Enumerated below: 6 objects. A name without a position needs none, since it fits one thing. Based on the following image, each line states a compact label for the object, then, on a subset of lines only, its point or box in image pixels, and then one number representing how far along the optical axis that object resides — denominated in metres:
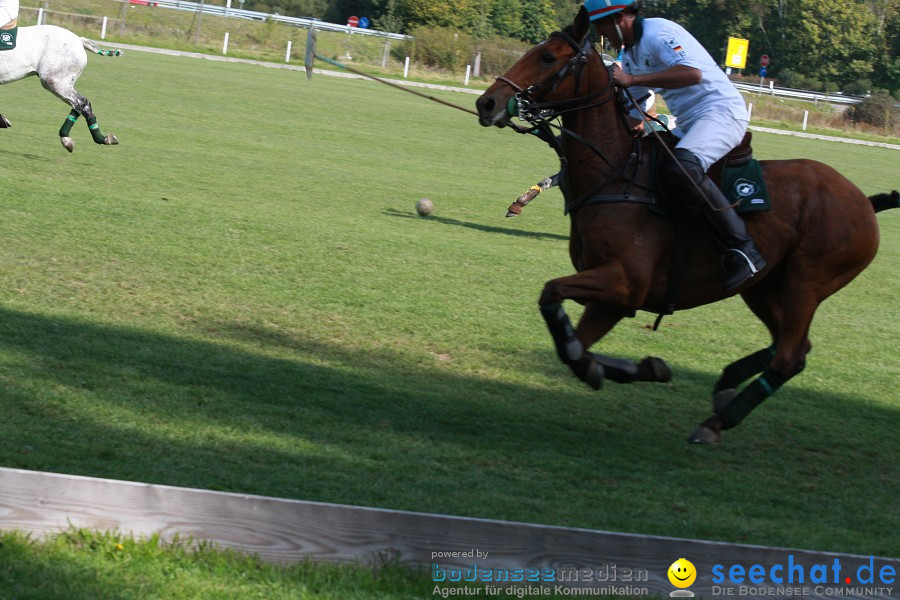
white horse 29.39
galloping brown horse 12.53
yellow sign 118.31
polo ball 28.52
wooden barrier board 8.34
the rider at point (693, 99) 12.66
